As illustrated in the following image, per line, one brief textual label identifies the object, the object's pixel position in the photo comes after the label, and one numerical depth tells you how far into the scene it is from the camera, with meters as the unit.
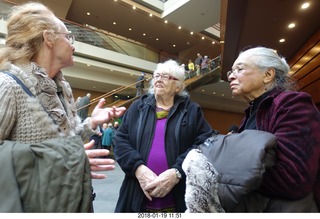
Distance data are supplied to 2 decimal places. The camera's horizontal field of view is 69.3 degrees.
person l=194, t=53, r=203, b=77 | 12.85
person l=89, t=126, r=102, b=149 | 6.68
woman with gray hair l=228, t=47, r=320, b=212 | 0.88
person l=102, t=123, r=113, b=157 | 7.49
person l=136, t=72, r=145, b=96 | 9.34
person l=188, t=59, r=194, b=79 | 12.20
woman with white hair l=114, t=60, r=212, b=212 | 1.42
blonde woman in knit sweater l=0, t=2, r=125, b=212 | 0.71
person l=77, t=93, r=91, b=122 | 5.50
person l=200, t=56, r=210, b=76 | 12.86
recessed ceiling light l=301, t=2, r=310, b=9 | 4.34
